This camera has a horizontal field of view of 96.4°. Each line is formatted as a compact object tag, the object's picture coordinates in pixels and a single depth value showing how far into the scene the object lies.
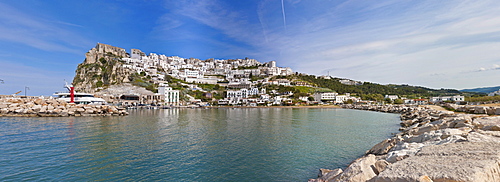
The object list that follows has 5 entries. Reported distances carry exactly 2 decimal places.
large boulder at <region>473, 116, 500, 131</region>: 9.56
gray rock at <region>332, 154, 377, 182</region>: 5.34
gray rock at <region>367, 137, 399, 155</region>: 10.27
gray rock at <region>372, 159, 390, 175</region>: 5.98
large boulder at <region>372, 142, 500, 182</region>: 3.95
